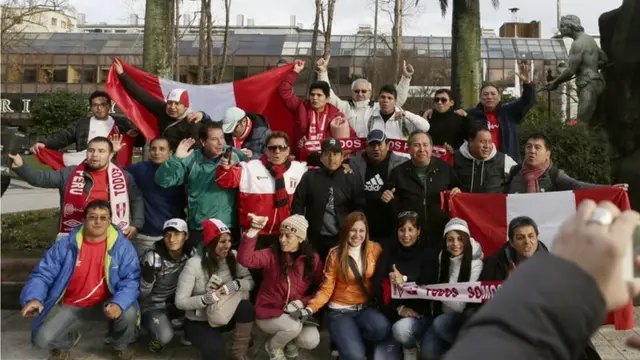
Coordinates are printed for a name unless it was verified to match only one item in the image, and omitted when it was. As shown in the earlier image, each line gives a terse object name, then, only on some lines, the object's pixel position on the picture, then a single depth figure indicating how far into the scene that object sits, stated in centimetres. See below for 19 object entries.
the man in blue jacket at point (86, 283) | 549
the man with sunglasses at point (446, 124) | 705
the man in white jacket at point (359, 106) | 706
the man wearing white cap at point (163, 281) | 570
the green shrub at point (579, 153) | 1176
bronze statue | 943
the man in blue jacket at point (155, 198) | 641
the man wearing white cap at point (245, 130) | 689
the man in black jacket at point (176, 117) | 691
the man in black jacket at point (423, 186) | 604
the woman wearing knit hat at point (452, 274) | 534
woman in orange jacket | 546
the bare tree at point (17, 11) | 2033
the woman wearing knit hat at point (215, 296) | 553
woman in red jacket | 550
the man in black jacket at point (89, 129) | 703
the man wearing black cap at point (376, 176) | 627
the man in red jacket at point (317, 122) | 688
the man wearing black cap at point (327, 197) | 606
